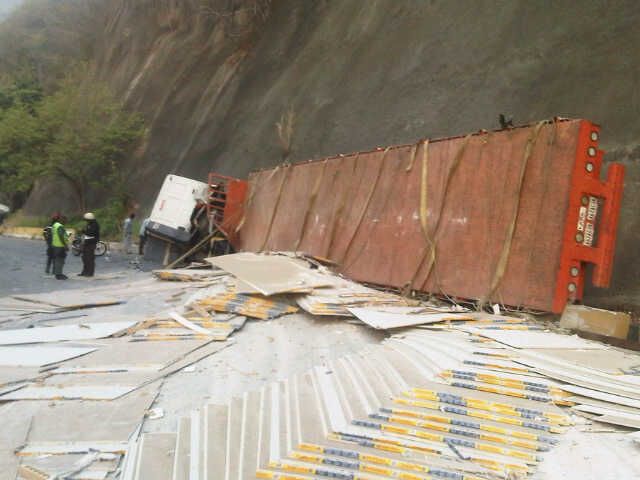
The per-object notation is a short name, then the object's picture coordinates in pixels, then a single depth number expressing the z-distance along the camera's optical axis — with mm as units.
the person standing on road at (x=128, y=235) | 14664
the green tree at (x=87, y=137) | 22328
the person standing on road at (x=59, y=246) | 9211
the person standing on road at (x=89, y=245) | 9742
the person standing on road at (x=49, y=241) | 9683
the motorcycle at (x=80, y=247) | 14023
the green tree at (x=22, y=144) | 22906
